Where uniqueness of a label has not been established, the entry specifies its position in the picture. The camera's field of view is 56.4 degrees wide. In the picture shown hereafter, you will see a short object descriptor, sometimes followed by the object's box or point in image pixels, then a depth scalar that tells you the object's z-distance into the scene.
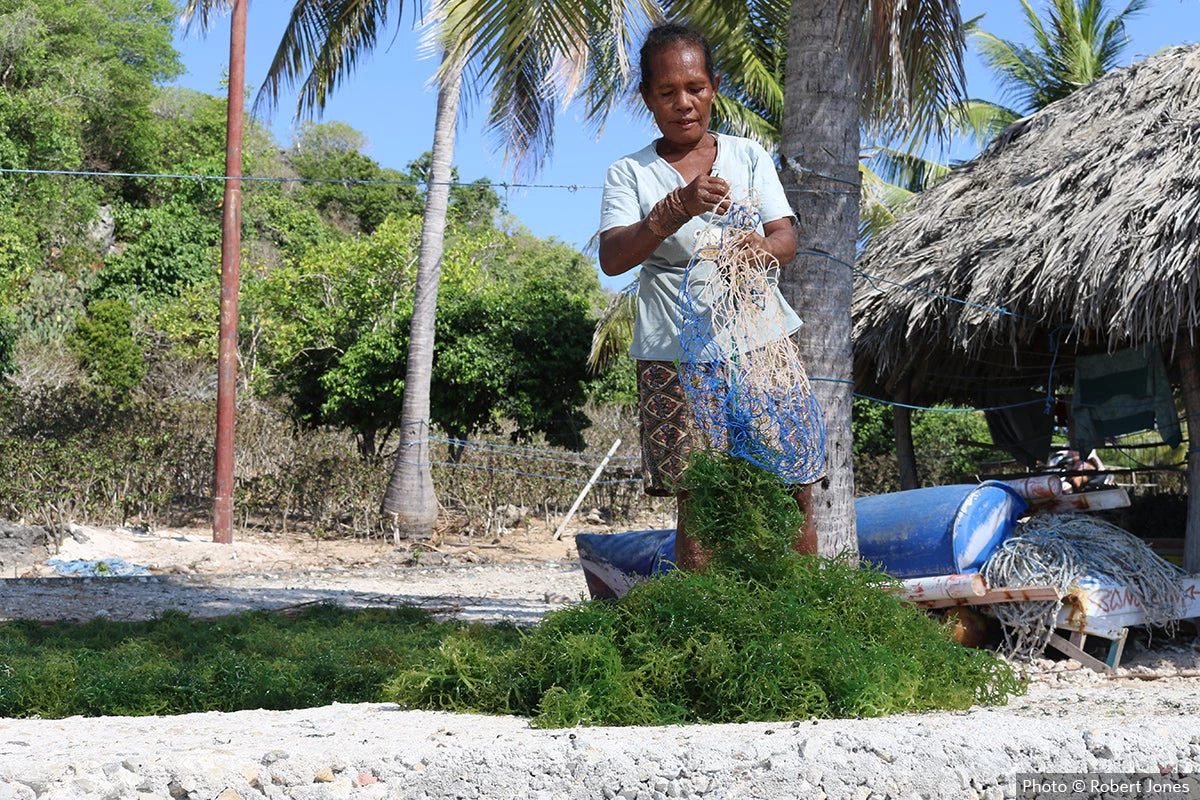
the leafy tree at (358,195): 36.03
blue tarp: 9.89
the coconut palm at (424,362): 13.03
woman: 3.55
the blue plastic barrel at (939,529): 5.49
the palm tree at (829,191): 4.89
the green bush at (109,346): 22.88
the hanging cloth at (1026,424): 10.16
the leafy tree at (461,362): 15.35
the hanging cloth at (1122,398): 7.70
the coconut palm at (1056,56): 18.58
